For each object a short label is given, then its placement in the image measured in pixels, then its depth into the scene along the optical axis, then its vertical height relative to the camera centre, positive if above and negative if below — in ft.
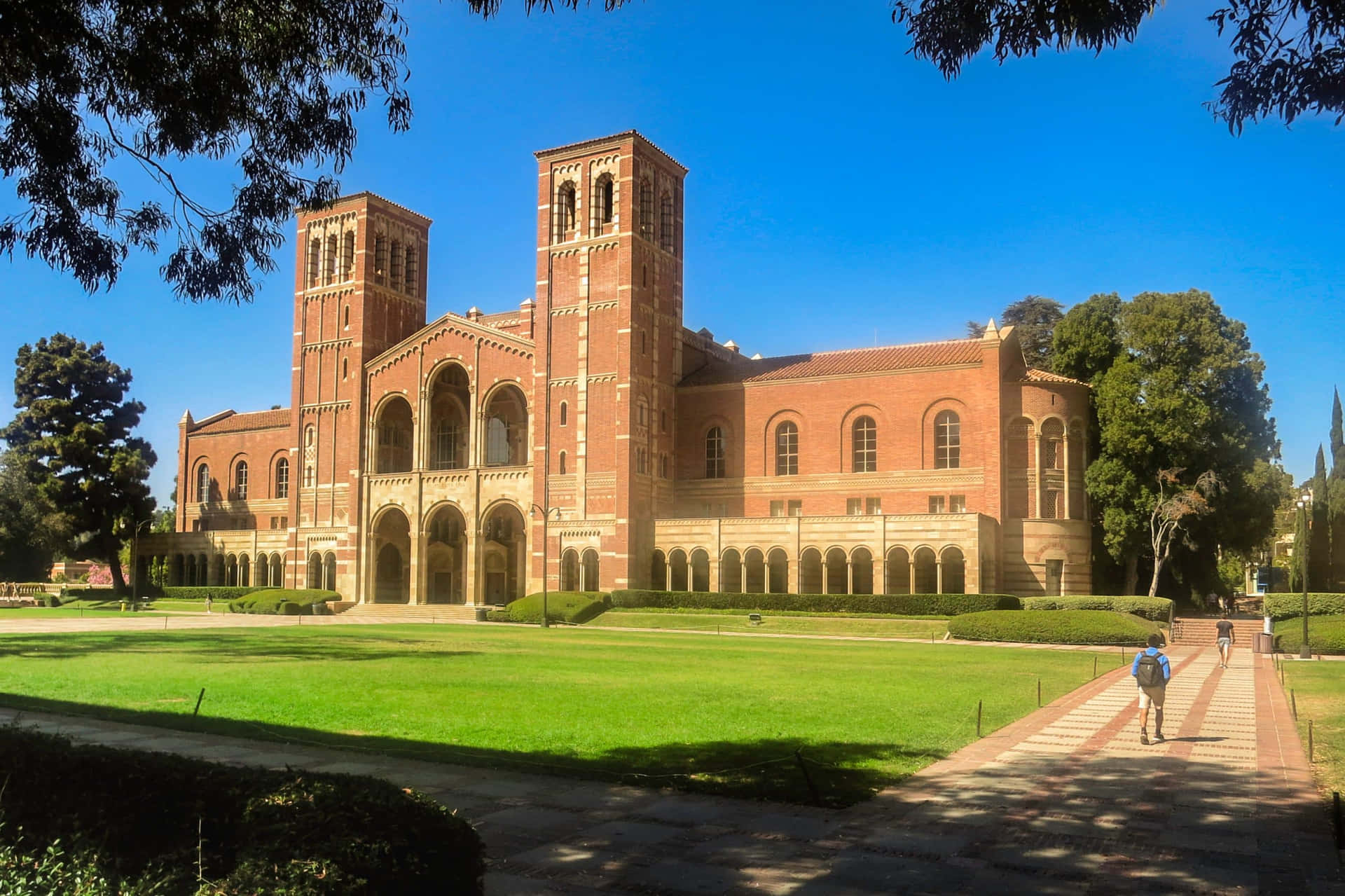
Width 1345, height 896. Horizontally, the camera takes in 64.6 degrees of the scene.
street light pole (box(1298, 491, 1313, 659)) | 109.60 +0.00
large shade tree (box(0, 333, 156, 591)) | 217.15 +16.35
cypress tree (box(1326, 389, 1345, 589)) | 215.72 -1.44
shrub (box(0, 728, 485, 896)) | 20.34 -6.43
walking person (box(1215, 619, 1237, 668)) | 101.83 -11.81
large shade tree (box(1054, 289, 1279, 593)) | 168.96 +14.90
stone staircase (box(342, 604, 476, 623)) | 184.35 -16.67
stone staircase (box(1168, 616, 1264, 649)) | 144.36 -15.58
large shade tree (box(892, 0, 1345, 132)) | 25.96 +12.22
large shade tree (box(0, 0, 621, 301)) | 34.22 +14.46
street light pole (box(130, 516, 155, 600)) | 211.61 -7.32
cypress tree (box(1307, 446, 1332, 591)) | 213.25 -6.15
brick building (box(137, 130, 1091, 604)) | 171.12 +14.13
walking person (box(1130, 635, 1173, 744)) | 52.26 -8.25
